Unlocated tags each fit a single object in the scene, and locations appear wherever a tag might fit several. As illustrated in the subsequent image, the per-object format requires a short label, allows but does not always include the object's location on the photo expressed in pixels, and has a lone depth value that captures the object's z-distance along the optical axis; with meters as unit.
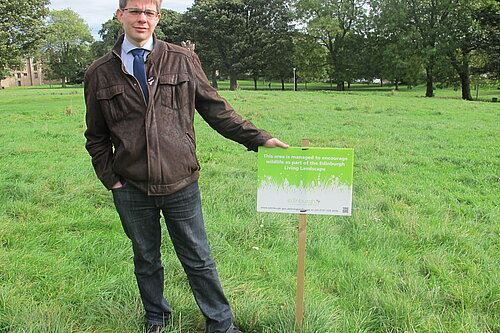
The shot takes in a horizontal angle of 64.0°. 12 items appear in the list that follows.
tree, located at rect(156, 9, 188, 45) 46.76
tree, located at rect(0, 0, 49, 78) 26.62
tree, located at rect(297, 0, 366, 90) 42.06
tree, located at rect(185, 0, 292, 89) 44.25
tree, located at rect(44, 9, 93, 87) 61.94
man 2.15
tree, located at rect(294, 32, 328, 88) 45.12
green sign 2.38
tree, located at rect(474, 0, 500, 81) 28.66
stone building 94.44
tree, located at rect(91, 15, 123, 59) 50.34
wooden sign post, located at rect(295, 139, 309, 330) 2.52
